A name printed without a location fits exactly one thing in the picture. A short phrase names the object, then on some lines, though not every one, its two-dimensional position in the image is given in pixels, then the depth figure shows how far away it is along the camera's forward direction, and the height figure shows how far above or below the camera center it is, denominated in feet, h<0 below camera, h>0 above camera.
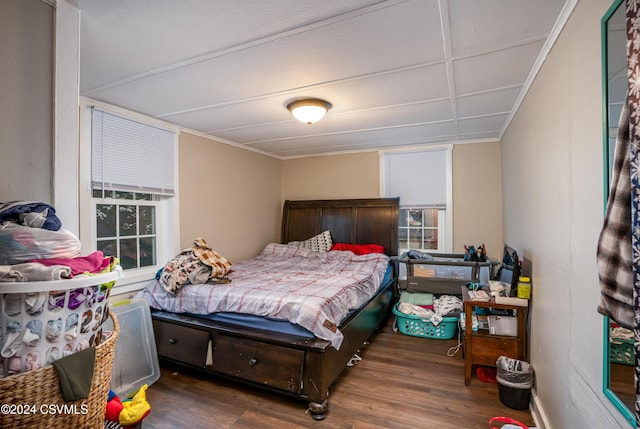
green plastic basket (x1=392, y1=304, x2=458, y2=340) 11.02 -4.08
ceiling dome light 8.80 +3.06
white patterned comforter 7.32 -2.12
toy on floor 4.71 -3.05
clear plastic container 7.75 -3.56
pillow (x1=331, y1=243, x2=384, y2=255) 13.96 -1.53
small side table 7.73 -3.30
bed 6.93 -3.32
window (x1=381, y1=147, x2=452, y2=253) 14.32 +1.01
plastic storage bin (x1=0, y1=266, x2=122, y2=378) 2.71 -0.98
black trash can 7.02 -3.87
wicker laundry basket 2.63 -1.70
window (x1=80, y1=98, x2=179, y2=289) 8.91 +0.79
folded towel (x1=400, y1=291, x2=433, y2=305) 12.02 -3.28
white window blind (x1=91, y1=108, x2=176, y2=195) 9.03 +1.91
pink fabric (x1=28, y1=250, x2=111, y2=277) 3.17 -0.51
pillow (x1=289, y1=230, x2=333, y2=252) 14.95 -1.37
